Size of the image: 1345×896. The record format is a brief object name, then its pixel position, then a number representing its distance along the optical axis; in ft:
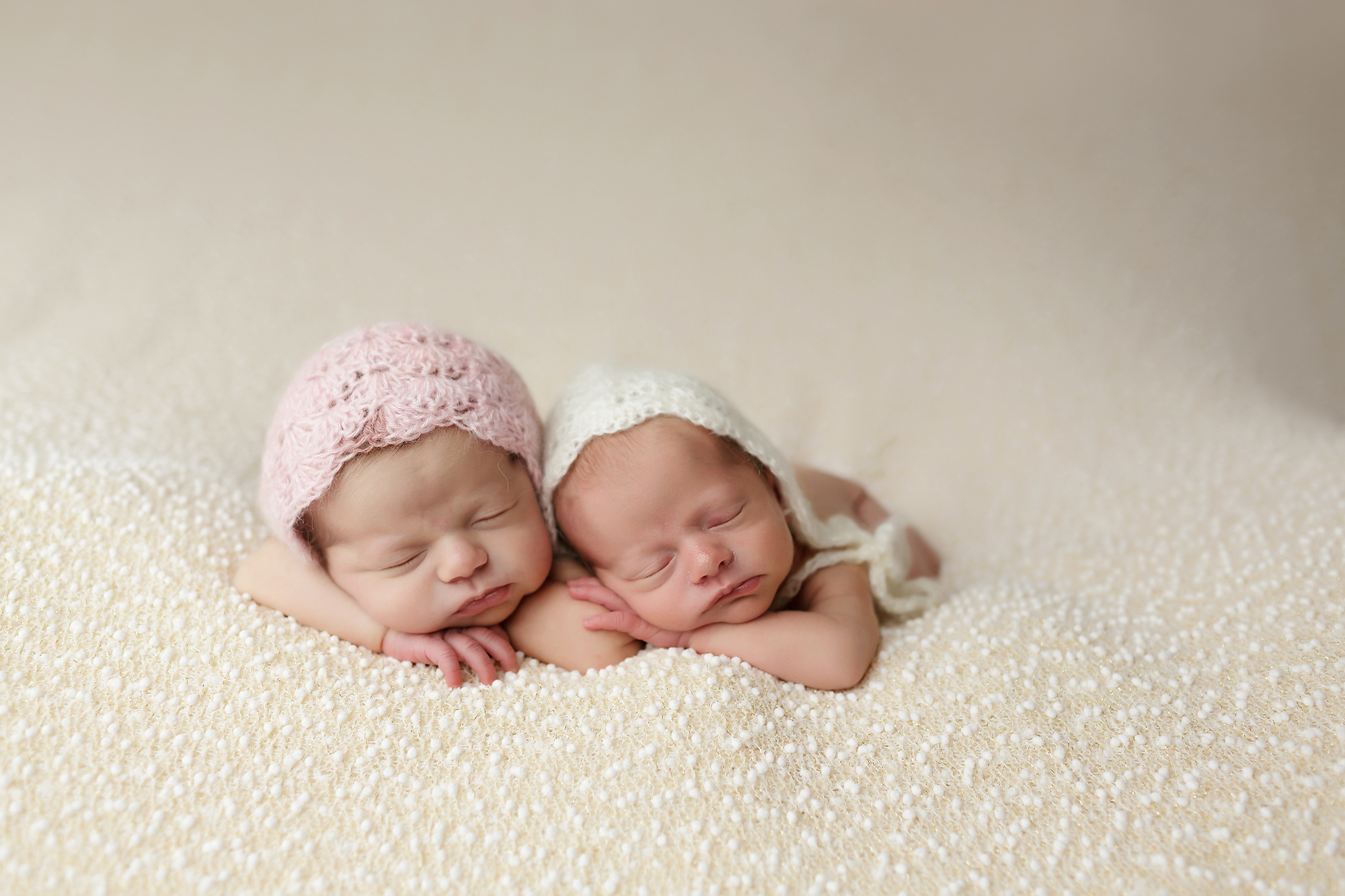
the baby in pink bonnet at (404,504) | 1.83
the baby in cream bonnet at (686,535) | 1.88
